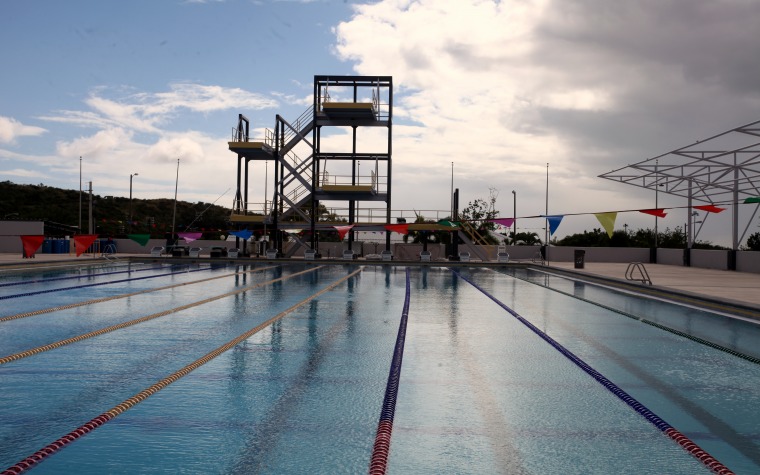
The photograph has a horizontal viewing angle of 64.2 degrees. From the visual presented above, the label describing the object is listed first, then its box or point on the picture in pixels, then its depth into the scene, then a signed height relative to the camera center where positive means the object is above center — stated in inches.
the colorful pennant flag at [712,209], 776.3 +46.8
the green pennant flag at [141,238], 1083.9 -3.8
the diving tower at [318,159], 1119.0 +151.6
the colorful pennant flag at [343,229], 1092.5 +18.4
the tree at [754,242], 1317.9 +8.4
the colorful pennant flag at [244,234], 1120.2 +6.8
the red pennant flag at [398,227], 1109.8 +23.2
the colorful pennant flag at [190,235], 1105.3 +3.0
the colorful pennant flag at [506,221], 952.3 +33.7
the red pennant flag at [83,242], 981.2 -11.4
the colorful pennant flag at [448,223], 1098.7 +32.5
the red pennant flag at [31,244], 903.7 -14.9
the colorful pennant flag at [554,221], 804.1 +29.2
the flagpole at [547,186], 1589.6 +147.5
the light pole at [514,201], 1808.6 +122.1
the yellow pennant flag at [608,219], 711.7 +29.1
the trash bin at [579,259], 908.0 -24.1
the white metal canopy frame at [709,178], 692.7 +91.5
